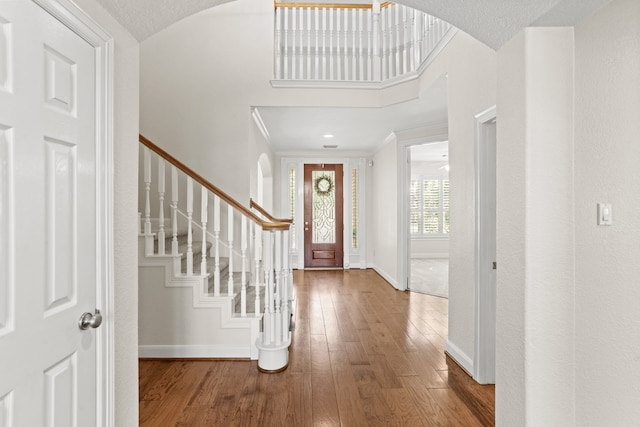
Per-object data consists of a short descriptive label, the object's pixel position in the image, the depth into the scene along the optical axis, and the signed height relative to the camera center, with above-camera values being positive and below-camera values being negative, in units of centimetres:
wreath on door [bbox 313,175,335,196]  725 +56
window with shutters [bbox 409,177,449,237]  935 +15
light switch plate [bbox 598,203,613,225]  146 -1
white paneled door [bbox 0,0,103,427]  92 -2
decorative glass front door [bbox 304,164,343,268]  724 -9
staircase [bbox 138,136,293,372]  287 -74
